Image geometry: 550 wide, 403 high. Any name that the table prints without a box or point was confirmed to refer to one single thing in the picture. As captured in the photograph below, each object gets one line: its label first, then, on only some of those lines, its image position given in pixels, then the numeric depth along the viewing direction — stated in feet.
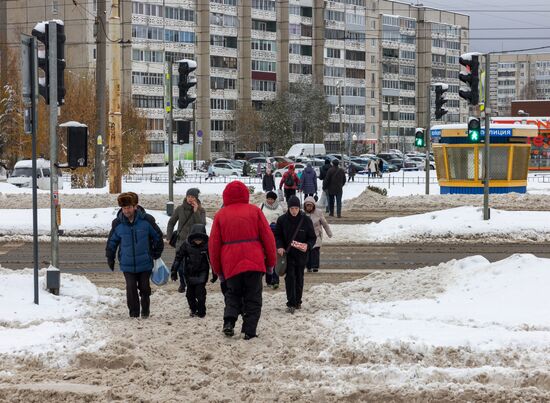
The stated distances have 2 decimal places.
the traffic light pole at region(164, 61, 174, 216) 82.74
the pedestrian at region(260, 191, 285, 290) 45.88
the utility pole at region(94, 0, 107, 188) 106.92
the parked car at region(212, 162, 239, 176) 227.81
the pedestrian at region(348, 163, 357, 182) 178.19
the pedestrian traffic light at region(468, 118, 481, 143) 77.36
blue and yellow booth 113.09
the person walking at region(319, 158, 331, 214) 97.41
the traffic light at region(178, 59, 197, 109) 77.77
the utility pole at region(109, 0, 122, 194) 89.97
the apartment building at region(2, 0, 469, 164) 314.39
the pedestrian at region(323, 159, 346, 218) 91.25
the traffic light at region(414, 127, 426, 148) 112.27
